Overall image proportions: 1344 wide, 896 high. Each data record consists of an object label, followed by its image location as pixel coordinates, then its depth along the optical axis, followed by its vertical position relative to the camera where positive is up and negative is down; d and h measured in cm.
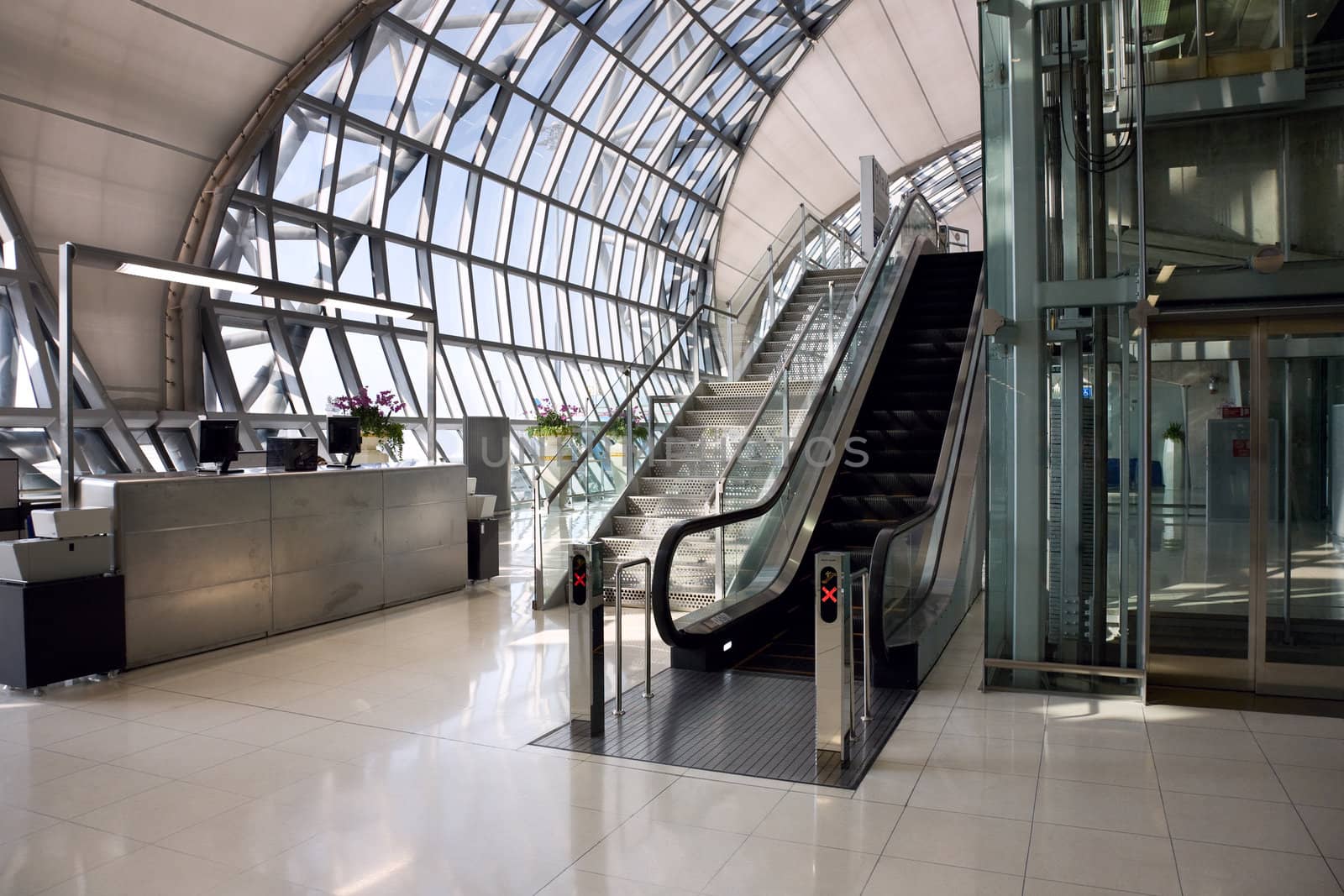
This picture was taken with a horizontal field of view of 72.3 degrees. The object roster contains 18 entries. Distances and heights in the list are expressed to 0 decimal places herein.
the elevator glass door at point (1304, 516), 557 -41
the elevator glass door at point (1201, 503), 575 -34
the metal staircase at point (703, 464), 768 -13
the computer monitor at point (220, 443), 746 +12
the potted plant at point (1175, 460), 581 -7
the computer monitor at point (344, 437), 873 +19
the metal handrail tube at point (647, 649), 546 -123
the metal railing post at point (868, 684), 520 -133
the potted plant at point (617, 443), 1050 +13
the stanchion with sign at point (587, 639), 509 -104
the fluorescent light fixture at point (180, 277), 719 +148
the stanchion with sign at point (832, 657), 463 -104
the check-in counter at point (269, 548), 660 -76
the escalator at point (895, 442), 779 +11
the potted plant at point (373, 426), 951 +31
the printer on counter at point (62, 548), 589 -59
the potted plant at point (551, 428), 1395 +40
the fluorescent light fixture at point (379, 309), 894 +150
